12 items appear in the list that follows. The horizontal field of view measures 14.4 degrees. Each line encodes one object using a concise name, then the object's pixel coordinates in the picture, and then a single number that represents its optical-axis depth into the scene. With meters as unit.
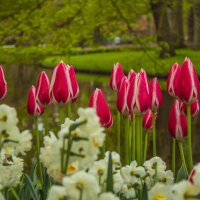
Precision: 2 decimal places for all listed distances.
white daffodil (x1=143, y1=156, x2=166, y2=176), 3.09
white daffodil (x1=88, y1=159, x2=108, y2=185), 2.15
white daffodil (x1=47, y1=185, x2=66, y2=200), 1.76
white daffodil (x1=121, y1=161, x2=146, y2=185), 2.78
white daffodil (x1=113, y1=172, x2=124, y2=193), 2.33
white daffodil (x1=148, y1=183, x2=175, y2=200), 2.08
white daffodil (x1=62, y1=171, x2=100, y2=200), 1.70
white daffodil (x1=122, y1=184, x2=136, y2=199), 2.76
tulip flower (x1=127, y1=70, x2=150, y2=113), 3.26
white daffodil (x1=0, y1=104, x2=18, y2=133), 1.94
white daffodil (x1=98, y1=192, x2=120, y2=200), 1.81
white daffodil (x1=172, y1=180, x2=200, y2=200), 1.72
